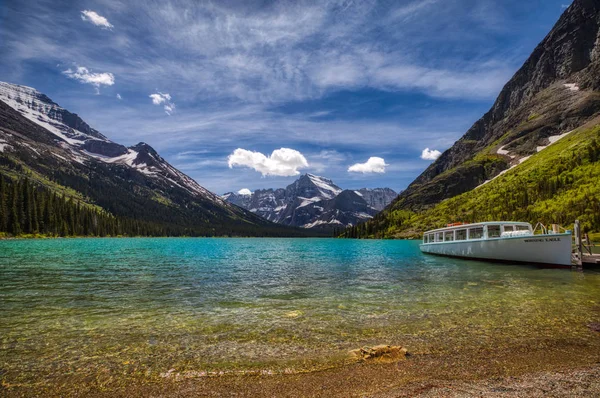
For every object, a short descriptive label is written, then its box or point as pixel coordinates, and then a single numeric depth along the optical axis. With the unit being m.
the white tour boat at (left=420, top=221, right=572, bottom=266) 41.78
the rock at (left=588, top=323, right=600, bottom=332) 15.04
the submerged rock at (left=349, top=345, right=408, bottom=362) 11.35
